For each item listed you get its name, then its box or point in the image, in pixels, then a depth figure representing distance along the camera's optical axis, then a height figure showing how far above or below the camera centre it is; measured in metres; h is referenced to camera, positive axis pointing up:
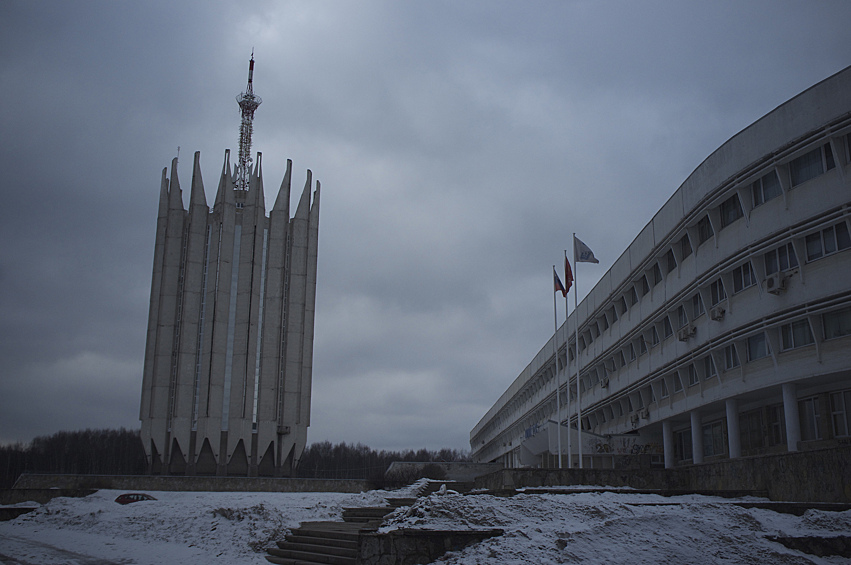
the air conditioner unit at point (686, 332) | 27.69 +4.60
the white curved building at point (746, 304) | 20.58 +5.14
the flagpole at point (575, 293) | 28.72 +6.85
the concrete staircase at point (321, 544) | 13.85 -2.10
